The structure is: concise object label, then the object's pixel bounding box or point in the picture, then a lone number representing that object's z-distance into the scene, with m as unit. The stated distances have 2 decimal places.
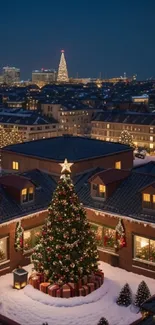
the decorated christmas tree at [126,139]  74.00
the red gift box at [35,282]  25.30
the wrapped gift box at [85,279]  25.06
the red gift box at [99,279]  25.69
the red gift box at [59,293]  24.42
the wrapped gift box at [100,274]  26.22
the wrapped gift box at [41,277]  25.41
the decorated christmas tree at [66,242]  24.31
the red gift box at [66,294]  24.42
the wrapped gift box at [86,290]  24.66
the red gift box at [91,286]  24.91
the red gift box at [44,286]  24.80
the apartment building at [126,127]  89.06
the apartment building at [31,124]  92.19
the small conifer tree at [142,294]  23.55
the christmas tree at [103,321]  20.86
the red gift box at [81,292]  24.56
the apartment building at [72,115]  112.19
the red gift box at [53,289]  24.48
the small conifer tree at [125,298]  23.70
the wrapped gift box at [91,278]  25.42
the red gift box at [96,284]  25.28
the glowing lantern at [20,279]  25.52
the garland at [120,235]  27.47
